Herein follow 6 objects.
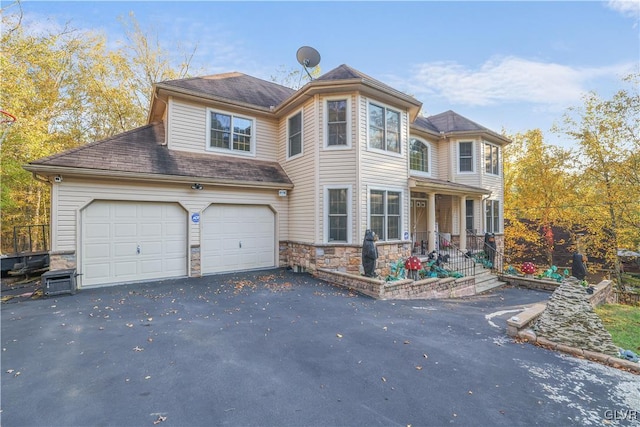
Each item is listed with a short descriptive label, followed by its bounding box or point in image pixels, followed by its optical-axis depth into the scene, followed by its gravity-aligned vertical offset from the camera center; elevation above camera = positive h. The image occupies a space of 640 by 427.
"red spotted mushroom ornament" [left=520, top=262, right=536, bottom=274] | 10.16 -1.92
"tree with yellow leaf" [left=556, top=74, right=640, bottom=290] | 10.58 +2.12
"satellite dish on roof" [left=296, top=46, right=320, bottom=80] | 10.56 +6.41
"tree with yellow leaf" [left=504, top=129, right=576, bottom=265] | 13.65 +1.25
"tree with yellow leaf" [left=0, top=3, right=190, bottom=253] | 10.26 +6.35
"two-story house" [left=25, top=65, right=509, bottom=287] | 7.17 +1.07
